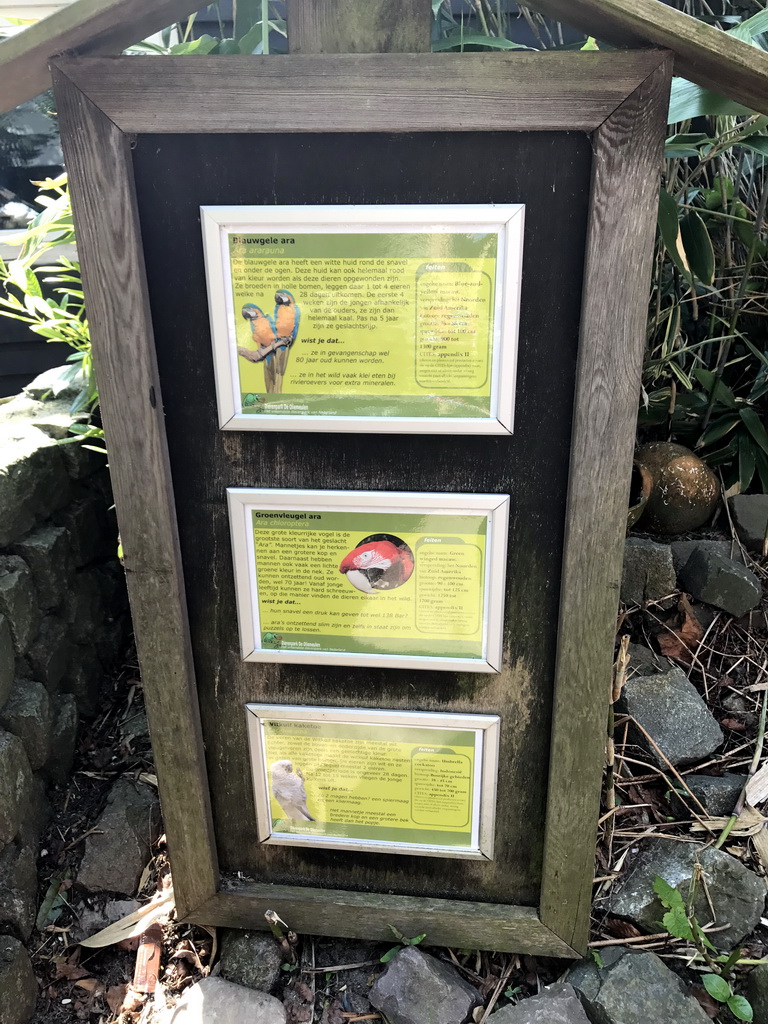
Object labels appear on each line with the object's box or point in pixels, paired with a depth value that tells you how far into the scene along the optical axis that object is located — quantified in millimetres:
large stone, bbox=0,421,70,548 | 1735
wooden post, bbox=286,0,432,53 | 1070
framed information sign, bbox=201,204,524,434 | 1090
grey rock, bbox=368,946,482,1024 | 1479
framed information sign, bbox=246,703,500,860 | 1421
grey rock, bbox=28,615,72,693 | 1837
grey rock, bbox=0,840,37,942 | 1574
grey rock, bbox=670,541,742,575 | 2363
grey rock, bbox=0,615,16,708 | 1622
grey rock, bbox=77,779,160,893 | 1758
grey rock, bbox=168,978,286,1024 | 1484
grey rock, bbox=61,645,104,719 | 2029
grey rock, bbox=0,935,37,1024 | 1443
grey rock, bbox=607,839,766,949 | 1664
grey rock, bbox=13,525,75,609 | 1827
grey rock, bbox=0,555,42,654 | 1686
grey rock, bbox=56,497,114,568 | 2031
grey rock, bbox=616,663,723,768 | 2006
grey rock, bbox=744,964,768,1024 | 1478
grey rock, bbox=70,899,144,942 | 1683
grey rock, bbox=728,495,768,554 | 2393
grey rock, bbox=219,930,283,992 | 1567
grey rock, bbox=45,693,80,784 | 1886
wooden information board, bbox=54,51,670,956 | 1047
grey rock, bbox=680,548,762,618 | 2242
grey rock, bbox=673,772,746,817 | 1904
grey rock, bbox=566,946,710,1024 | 1439
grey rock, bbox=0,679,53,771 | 1715
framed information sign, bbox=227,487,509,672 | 1249
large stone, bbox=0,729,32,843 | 1579
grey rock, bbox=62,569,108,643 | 2023
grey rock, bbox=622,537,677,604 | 2264
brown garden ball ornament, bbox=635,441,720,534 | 2303
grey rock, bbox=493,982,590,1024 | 1433
